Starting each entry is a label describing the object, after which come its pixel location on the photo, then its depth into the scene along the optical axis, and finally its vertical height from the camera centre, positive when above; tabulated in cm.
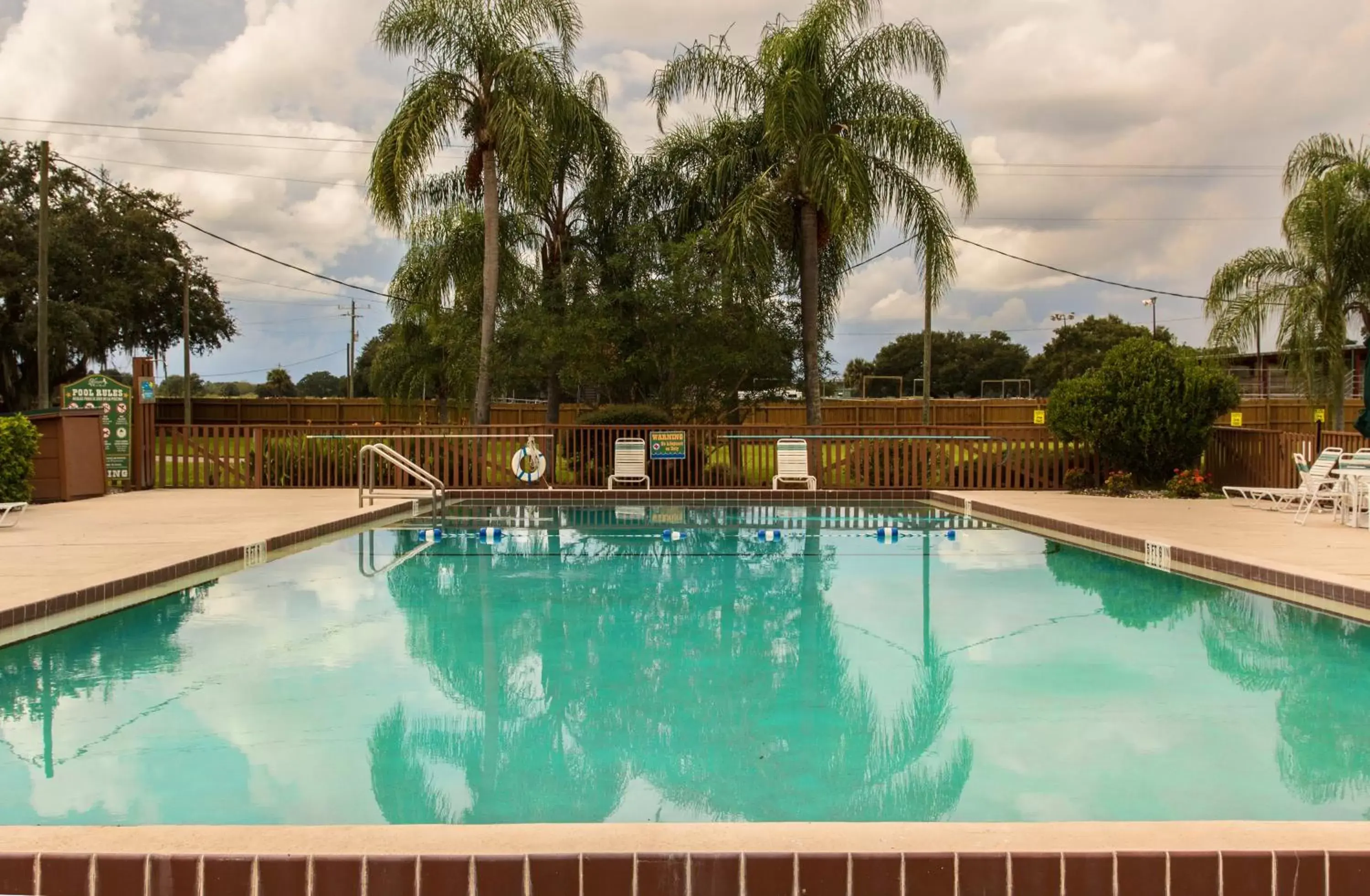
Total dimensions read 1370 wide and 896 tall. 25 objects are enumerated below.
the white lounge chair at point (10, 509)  1040 -67
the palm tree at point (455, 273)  1898 +298
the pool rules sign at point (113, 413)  1524 +40
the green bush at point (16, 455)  1180 -14
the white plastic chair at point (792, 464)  1602 -40
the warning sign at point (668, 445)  1642 -11
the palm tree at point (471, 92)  1680 +548
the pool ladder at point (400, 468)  1357 -43
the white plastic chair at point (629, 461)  1598 -33
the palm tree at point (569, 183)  1786 +445
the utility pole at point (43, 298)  1997 +268
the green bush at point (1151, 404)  1445 +40
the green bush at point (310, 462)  1673 -33
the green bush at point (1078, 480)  1576 -65
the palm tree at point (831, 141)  1675 +465
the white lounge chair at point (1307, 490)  1102 -61
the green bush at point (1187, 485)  1441 -67
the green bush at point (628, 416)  1712 +34
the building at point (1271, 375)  3047 +206
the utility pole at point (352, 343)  5241 +470
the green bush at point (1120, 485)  1498 -68
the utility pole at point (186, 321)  3160 +349
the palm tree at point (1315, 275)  1770 +265
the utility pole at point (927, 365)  2486 +172
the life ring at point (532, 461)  1577 -34
